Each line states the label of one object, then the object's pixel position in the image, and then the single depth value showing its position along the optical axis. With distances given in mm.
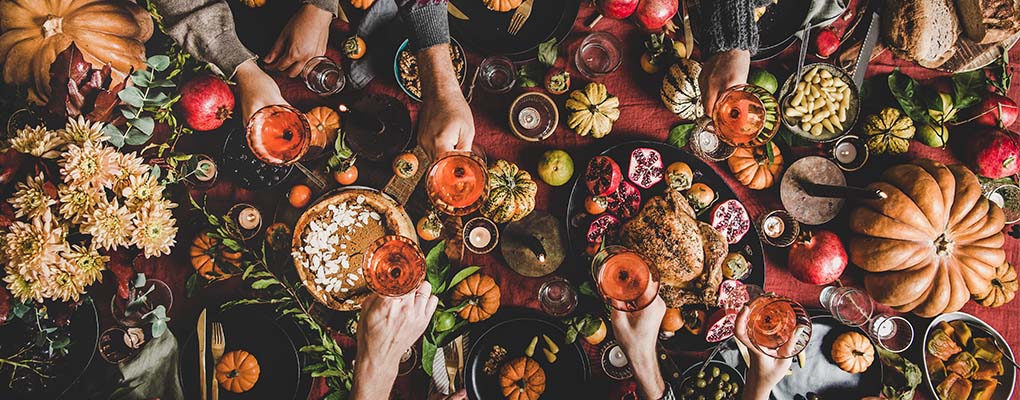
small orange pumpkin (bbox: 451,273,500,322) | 1454
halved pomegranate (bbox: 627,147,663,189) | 1481
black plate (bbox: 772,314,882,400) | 1486
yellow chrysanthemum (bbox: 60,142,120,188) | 1183
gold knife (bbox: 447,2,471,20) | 1558
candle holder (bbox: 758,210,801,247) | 1523
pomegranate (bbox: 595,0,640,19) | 1503
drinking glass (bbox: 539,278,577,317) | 1480
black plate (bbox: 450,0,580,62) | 1541
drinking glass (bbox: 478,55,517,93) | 1540
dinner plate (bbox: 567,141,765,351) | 1461
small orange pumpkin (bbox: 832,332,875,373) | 1464
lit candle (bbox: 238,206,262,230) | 1468
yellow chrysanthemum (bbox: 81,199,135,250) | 1195
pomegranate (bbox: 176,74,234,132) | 1438
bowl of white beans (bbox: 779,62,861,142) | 1500
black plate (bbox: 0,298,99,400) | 1437
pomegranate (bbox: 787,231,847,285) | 1483
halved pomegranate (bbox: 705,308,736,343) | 1432
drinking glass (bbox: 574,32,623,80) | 1570
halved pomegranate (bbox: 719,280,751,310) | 1428
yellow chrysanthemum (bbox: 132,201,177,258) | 1271
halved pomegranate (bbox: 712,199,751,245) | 1462
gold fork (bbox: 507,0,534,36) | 1555
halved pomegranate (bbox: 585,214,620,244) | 1460
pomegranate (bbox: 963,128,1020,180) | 1533
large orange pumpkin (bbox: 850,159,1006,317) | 1431
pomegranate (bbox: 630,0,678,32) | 1505
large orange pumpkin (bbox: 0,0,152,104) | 1353
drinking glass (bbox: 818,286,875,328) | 1489
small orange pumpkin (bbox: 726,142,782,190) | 1519
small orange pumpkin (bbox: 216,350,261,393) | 1402
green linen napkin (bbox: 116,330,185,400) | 1407
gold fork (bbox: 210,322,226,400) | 1413
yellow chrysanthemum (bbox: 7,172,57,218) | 1195
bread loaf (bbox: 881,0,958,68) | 1498
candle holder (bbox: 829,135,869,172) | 1566
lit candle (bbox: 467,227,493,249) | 1493
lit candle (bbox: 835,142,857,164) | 1569
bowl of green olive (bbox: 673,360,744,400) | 1413
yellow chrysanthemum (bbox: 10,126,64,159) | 1231
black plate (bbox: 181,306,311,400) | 1415
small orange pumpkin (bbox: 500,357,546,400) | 1427
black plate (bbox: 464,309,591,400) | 1440
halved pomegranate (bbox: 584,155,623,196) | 1445
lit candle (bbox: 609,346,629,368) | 1468
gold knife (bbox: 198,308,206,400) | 1396
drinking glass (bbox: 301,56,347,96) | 1519
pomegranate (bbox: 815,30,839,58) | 1554
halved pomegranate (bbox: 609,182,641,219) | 1481
